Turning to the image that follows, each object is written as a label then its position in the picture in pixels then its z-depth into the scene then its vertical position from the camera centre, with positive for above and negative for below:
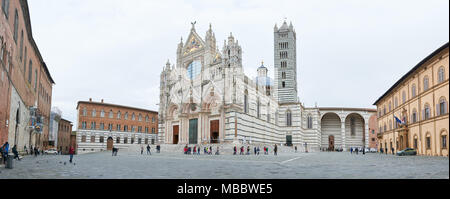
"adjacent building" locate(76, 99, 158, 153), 54.47 +0.42
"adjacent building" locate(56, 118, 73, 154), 58.38 -1.49
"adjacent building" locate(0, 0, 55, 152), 16.77 +3.49
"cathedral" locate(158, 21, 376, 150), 42.56 +3.93
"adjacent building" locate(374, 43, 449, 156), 25.75 +2.49
